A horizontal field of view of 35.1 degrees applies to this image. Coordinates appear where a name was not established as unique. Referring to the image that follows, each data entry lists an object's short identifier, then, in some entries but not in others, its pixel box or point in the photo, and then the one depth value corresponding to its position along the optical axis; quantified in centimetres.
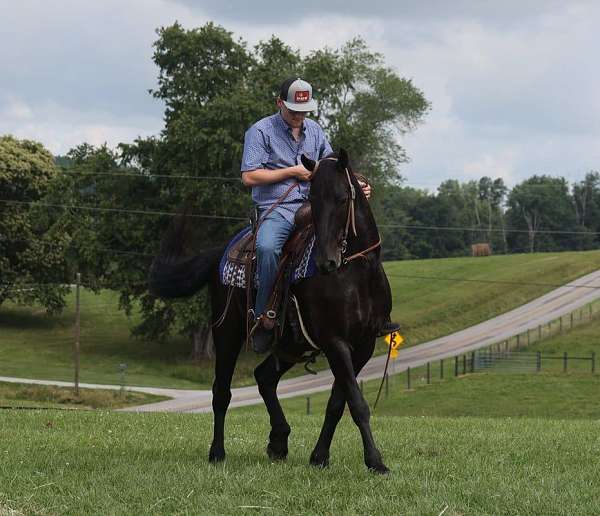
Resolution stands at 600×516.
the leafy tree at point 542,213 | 15650
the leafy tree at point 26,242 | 6788
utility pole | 4675
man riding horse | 926
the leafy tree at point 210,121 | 5588
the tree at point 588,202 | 16150
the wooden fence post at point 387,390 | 5115
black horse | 830
